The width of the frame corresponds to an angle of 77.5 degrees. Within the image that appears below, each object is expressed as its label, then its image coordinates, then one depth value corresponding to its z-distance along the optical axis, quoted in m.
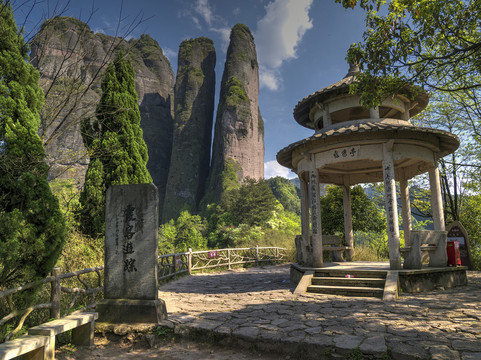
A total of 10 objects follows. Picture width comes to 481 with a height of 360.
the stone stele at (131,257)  4.84
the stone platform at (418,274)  6.79
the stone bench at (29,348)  2.97
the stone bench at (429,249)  7.13
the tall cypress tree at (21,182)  4.13
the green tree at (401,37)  4.75
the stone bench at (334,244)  10.68
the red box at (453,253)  7.75
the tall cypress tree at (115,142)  11.30
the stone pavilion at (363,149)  7.31
